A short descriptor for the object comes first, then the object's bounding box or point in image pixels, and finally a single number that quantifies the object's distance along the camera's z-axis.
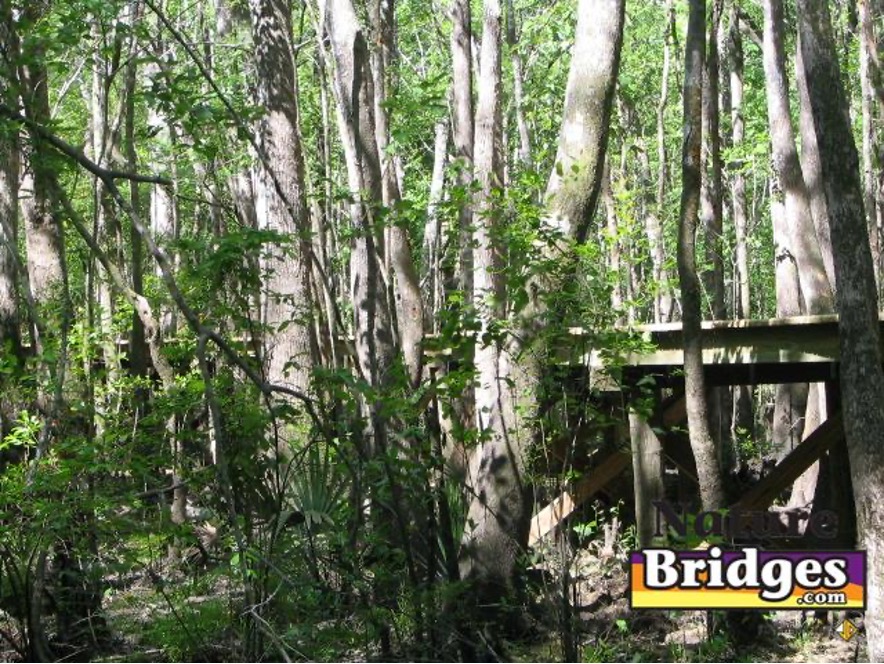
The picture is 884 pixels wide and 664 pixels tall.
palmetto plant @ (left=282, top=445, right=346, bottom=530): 7.88
